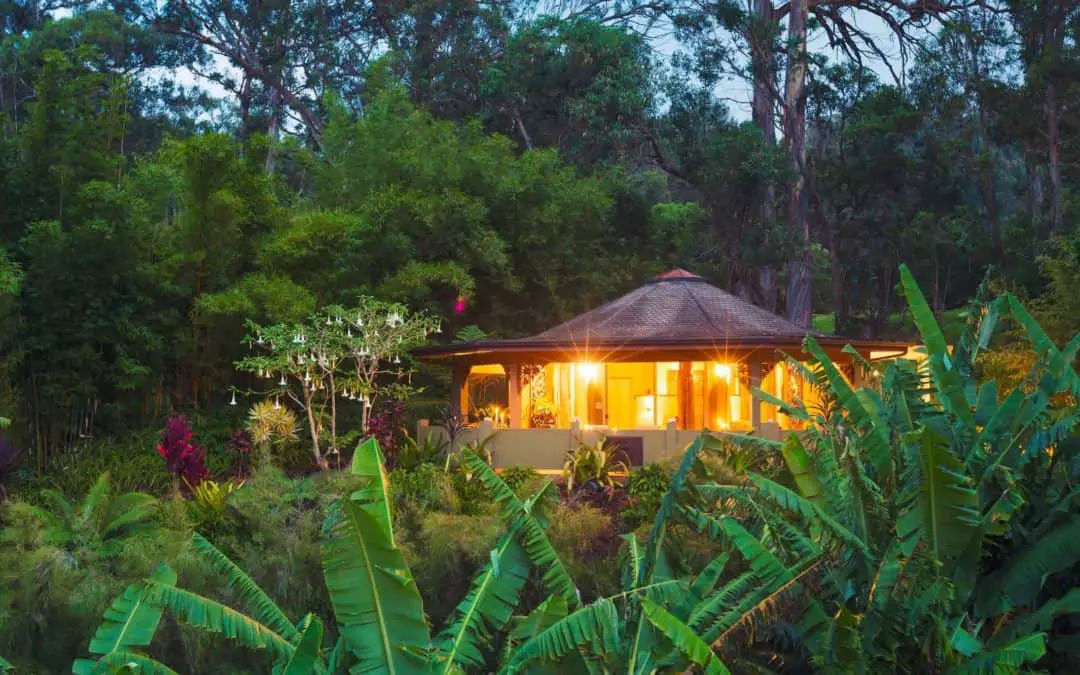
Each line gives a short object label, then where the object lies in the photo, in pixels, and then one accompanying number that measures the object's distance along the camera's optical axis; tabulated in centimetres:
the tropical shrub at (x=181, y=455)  1666
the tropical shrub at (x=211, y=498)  1538
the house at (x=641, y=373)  1850
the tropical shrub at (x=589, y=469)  1689
